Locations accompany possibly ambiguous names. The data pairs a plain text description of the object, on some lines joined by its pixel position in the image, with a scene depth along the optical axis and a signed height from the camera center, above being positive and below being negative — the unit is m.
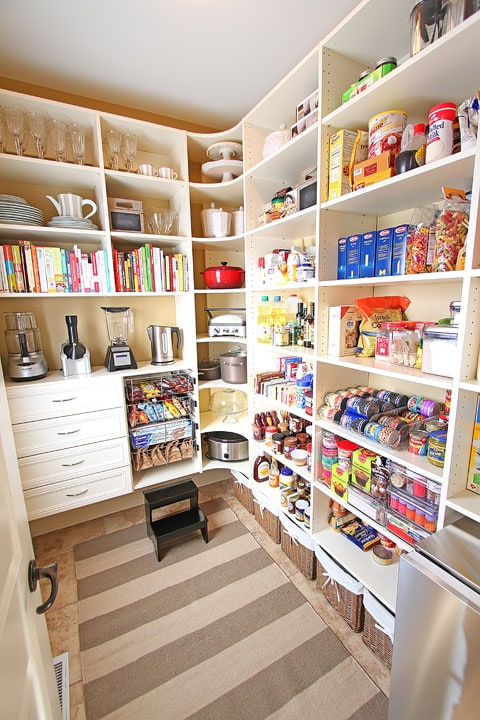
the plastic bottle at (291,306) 1.92 -0.02
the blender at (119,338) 1.98 -0.22
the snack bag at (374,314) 1.36 -0.05
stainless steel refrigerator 0.75 -0.83
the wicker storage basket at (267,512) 1.91 -1.30
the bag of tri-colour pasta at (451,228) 0.97 +0.22
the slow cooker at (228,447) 2.33 -1.04
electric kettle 2.11 -0.25
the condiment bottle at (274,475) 1.98 -1.07
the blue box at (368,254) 1.28 +0.19
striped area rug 1.17 -1.46
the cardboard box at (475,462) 0.98 -0.50
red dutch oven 2.09 +0.18
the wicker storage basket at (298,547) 1.65 -1.31
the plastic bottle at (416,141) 1.03 +0.53
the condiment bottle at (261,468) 2.08 -1.07
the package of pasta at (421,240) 1.08 +0.21
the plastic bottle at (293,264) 1.64 +0.20
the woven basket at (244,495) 2.20 -1.36
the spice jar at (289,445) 1.83 -0.81
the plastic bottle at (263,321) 1.99 -0.11
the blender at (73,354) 1.89 -0.28
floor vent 1.15 -1.46
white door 0.54 -0.60
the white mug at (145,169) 1.92 +0.82
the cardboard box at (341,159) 1.27 +0.58
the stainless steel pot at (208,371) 2.28 -0.47
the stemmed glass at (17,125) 1.59 +0.92
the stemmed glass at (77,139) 1.75 +0.92
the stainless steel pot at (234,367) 2.20 -0.43
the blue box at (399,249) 1.18 +0.20
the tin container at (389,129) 1.10 +0.59
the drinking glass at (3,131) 1.58 +0.89
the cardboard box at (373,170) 1.10 +0.47
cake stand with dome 1.99 +0.89
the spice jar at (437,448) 1.05 -0.49
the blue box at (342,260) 1.40 +0.19
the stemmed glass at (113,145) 1.84 +0.94
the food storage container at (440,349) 1.01 -0.16
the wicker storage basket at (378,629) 1.24 -1.31
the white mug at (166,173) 1.97 +0.82
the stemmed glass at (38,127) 1.63 +0.93
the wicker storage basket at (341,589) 1.38 -1.31
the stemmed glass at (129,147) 1.90 +0.94
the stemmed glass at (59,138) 1.70 +0.91
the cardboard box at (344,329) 1.40 -0.12
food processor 1.77 -0.23
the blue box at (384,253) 1.24 +0.19
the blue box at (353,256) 1.34 +0.19
